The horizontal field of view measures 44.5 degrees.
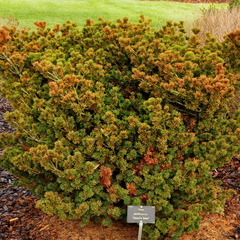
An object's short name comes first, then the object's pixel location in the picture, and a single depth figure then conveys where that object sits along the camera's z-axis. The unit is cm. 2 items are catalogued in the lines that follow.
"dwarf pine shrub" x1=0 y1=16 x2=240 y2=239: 232
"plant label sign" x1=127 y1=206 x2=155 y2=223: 223
